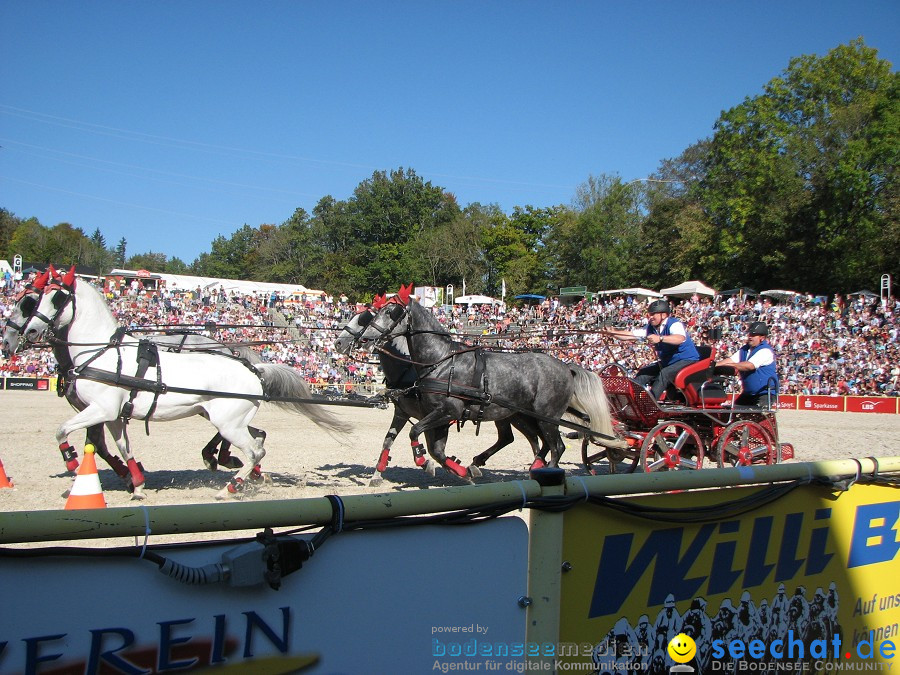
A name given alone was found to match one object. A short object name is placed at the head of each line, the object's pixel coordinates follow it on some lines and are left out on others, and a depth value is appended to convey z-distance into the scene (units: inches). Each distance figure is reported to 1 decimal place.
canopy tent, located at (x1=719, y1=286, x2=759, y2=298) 1322.3
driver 323.0
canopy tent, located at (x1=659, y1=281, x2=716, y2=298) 1457.9
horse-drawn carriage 316.5
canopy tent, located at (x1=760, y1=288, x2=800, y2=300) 1312.4
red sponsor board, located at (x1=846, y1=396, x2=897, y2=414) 855.1
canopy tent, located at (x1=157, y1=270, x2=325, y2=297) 2472.9
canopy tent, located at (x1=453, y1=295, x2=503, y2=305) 1867.2
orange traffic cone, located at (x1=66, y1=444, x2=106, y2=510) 238.7
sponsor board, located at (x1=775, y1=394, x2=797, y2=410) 902.4
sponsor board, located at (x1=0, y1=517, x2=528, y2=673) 62.6
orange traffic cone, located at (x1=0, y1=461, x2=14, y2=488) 296.5
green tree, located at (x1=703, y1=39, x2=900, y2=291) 1366.9
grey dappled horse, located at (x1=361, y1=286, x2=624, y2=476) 323.6
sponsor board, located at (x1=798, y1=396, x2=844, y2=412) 882.1
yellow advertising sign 94.0
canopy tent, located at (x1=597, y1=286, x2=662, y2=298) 1550.2
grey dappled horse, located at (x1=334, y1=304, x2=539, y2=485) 333.1
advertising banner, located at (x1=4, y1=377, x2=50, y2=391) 936.9
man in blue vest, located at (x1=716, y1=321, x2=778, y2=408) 334.3
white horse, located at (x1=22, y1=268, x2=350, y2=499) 299.0
